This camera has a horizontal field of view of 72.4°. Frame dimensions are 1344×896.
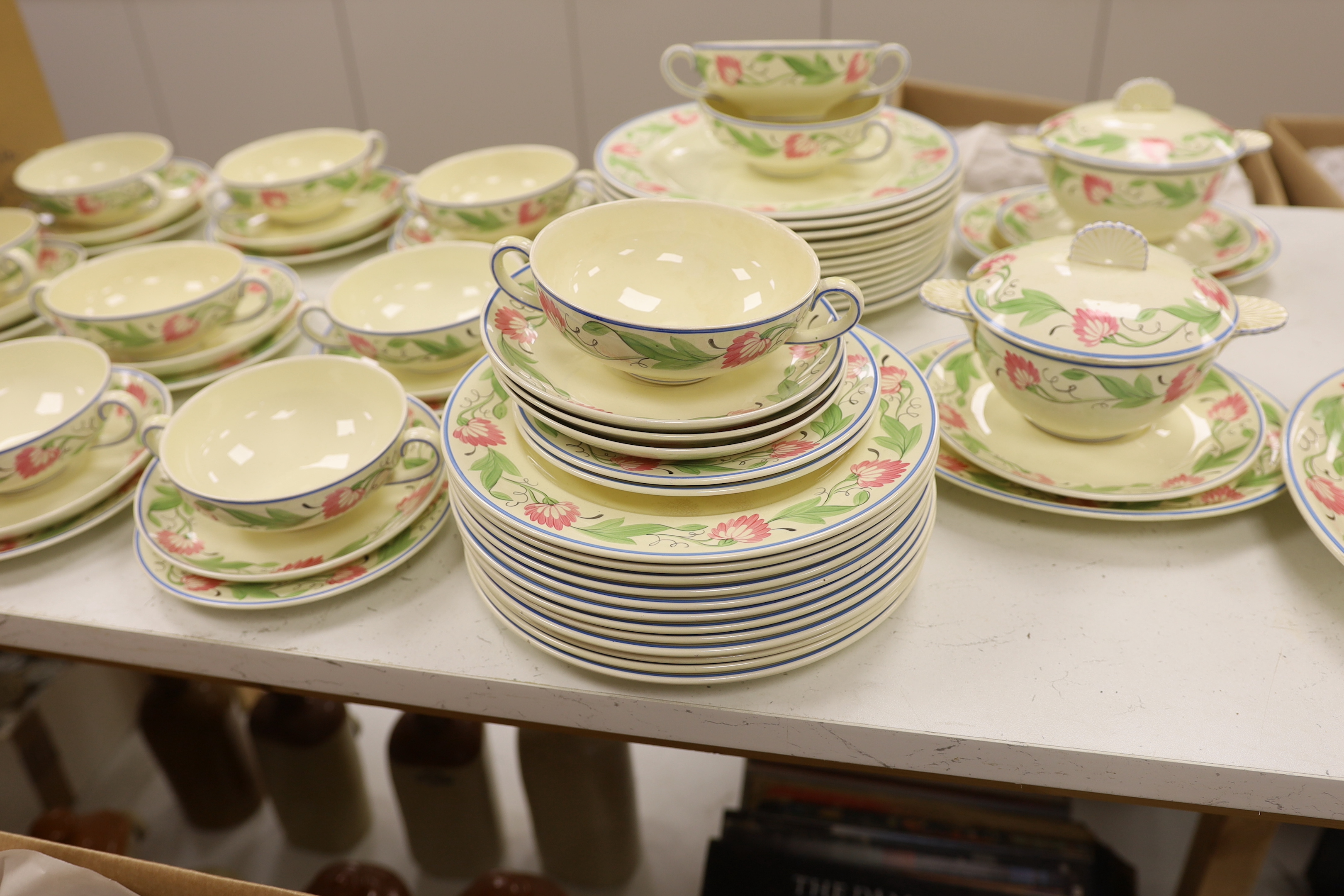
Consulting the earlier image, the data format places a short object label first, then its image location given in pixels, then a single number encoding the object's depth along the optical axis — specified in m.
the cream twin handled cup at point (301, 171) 1.22
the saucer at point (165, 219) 1.31
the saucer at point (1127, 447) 0.79
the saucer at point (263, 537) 0.76
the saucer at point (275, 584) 0.73
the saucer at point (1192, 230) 1.13
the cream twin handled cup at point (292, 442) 0.74
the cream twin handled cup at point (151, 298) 0.97
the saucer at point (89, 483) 0.82
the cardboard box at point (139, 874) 0.67
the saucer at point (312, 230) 1.25
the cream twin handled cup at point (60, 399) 0.83
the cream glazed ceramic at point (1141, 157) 1.00
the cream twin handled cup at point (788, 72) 1.00
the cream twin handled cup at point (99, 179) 1.27
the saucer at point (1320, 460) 0.72
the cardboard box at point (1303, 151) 1.66
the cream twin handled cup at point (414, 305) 0.92
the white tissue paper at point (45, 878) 0.65
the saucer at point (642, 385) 0.64
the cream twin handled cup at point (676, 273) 0.66
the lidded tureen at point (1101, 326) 0.72
